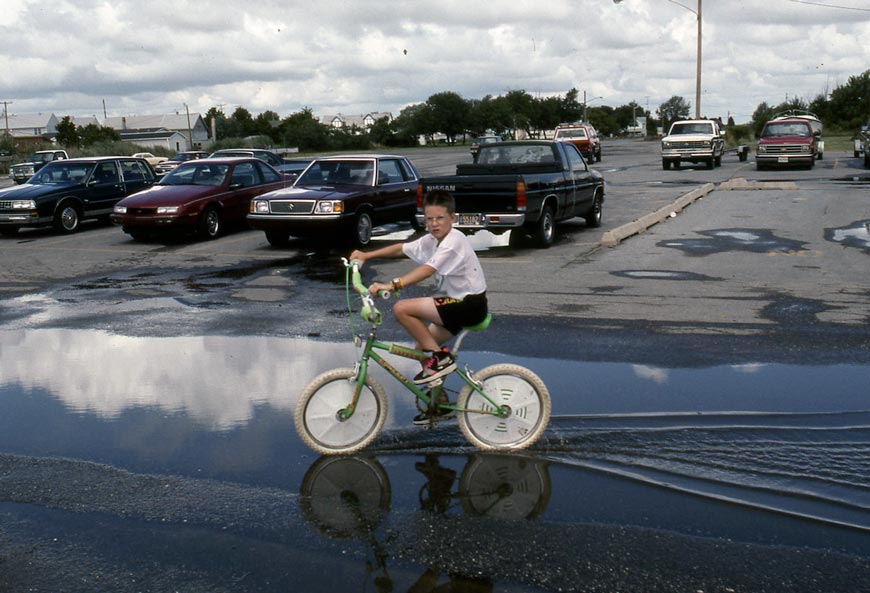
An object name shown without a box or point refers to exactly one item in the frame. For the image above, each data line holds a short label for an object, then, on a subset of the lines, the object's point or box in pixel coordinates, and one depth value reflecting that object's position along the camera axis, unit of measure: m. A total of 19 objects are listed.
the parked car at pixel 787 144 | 35.00
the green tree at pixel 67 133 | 103.75
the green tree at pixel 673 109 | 176.12
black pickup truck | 14.53
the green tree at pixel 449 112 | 122.56
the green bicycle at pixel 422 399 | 5.46
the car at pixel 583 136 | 46.41
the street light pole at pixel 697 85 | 55.31
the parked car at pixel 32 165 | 43.62
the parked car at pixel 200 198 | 17.22
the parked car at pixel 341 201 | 15.27
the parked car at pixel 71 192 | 19.48
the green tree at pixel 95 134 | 108.39
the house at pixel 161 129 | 150.88
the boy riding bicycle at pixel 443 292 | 5.36
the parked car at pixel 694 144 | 37.91
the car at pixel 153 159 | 48.61
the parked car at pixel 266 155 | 25.93
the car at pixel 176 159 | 37.40
